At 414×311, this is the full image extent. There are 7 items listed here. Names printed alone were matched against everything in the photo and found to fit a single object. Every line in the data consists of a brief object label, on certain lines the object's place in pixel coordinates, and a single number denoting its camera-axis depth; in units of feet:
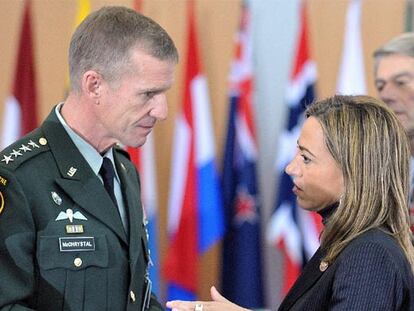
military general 11.69
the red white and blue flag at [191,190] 23.28
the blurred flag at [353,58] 23.66
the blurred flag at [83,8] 23.31
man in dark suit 18.02
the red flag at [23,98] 23.13
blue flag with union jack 23.31
